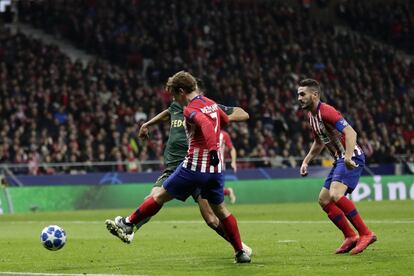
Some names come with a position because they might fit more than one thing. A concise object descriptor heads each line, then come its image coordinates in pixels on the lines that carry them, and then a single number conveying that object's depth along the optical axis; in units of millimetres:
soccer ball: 12844
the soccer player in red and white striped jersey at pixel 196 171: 11539
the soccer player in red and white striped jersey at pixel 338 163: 13273
